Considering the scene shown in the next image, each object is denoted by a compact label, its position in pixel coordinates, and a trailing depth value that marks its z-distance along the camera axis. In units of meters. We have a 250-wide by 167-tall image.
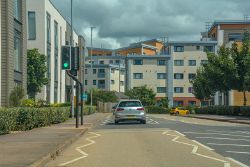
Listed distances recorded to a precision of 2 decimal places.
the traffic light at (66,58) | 25.41
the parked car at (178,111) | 75.71
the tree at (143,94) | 98.06
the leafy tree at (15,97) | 32.19
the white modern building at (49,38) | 54.41
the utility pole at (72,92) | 43.58
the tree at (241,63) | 45.00
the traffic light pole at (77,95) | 26.15
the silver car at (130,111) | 32.12
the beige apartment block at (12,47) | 32.28
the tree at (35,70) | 49.34
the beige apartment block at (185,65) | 102.80
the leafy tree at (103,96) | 105.00
